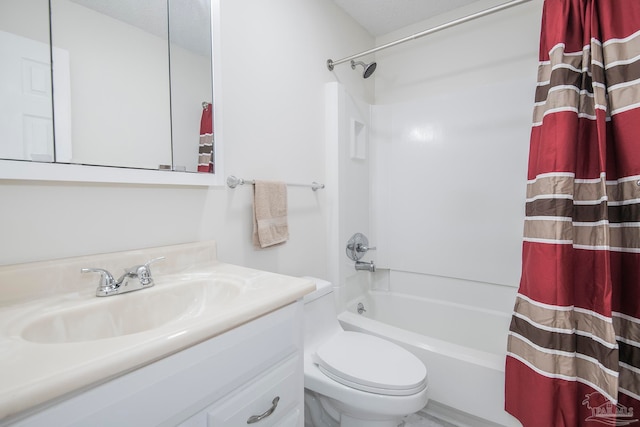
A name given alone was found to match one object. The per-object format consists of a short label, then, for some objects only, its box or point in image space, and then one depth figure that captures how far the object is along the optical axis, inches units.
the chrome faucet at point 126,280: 31.0
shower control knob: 76.0
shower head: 78.9
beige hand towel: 51.0
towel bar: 48.0
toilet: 40.8
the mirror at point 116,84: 29.8
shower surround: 70.8
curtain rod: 52.7
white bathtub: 48.8
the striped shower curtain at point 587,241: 39.9
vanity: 16.9
